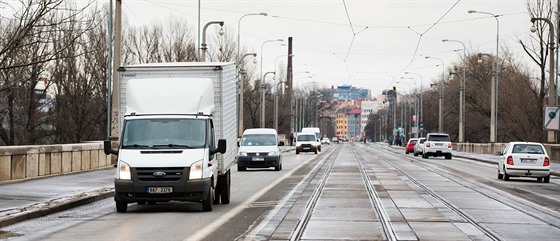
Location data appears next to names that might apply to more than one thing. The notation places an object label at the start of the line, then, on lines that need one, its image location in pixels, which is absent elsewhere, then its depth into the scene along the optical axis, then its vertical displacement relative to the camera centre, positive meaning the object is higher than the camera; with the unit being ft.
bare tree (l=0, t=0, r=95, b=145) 204.23 +4.10
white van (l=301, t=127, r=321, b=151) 314.06 +2.42
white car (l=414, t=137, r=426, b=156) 225.02 -2.30
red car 267.88 -2.18
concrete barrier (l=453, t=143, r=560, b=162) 163.64 -2.52
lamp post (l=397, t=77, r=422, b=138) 352.69 +8.47
